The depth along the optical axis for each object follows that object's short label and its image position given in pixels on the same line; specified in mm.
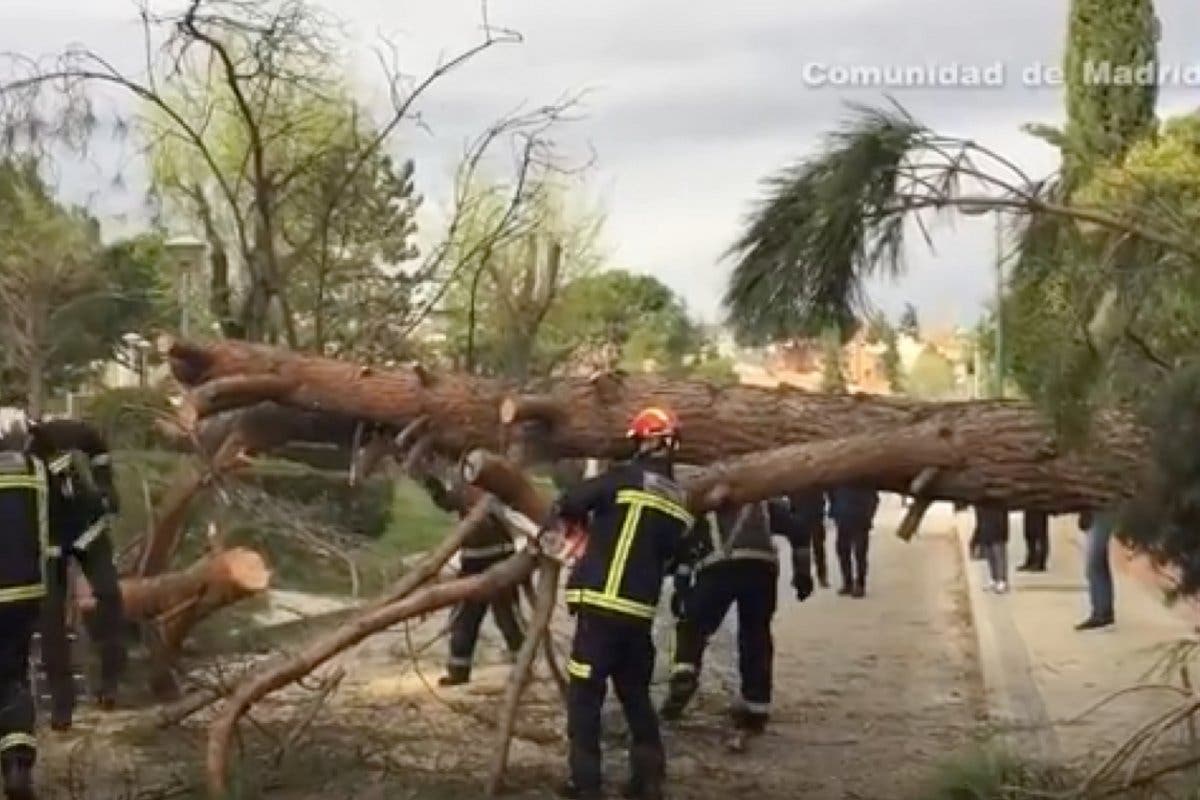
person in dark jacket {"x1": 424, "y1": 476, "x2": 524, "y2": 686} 9148
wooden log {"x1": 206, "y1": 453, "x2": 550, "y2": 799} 7925
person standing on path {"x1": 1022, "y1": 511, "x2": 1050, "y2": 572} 19203
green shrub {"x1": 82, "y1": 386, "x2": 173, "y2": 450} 9922
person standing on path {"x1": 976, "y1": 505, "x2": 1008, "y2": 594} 16719
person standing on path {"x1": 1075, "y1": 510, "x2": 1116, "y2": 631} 13664
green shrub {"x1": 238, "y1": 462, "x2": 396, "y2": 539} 10258
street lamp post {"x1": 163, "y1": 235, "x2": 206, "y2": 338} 12328
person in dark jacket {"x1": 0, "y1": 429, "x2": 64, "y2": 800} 7926
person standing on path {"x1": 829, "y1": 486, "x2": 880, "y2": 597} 17219
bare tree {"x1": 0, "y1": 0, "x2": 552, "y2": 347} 10031
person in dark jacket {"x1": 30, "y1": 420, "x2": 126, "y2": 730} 8719
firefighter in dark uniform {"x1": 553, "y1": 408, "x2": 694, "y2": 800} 8203
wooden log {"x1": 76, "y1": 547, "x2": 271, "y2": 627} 9367
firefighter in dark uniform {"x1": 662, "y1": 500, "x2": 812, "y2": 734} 10195
